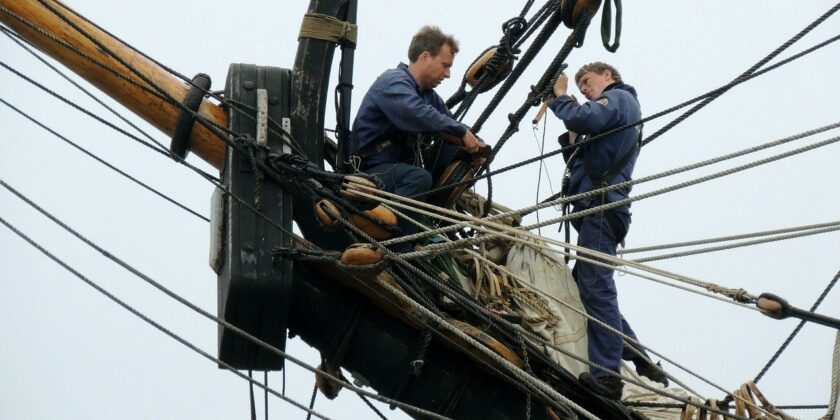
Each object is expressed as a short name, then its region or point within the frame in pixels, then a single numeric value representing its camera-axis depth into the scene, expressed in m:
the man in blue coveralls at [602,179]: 18.98
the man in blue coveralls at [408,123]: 18.44
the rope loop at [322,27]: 18.45
